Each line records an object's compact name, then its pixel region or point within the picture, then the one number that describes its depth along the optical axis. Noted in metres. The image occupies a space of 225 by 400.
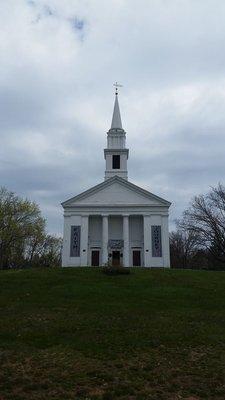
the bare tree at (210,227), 57.59
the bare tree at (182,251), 77.38
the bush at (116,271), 32.72
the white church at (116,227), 47.59
